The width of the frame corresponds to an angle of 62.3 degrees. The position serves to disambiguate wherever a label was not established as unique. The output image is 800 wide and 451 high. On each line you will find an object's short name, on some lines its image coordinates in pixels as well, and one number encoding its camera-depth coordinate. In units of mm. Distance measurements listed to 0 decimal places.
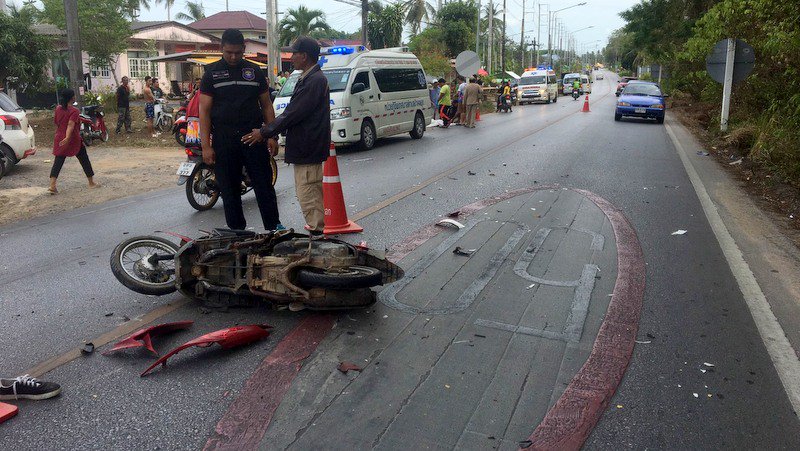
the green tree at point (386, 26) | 49719
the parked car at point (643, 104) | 25531
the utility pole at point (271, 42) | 23508
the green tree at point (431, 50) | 40031
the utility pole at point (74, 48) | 16047
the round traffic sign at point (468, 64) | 27153
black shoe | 3424
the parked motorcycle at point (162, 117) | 20484
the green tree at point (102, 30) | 35312
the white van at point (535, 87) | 43406
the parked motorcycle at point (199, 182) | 8539
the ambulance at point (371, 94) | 15156
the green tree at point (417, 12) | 56388
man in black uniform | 5488
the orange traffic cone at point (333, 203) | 6926
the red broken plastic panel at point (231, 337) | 3865
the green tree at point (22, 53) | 21484
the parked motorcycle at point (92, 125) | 17266
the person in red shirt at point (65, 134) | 10312
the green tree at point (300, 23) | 61031
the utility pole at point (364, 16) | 31712
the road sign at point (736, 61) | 16156
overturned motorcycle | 4352
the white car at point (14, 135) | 12250
